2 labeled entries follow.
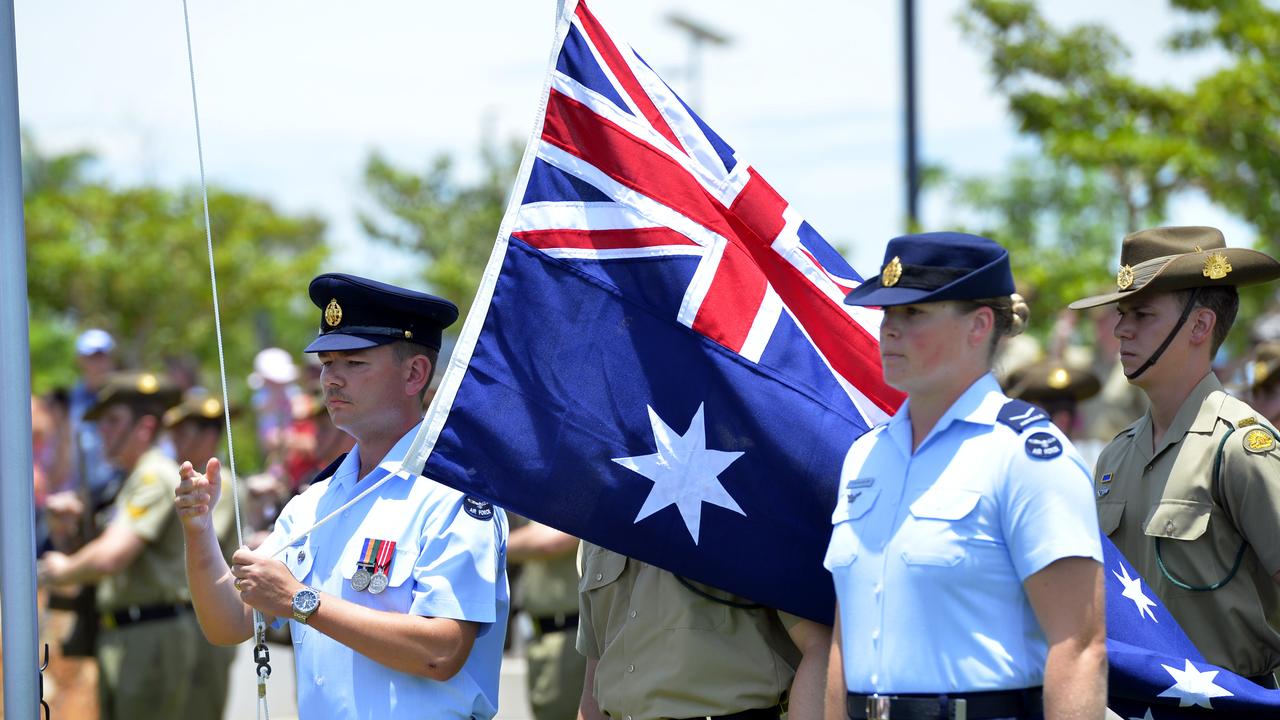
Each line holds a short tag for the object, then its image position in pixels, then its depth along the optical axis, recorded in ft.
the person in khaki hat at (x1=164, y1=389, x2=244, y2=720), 52.21
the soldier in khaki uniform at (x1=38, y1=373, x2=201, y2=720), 49.90
